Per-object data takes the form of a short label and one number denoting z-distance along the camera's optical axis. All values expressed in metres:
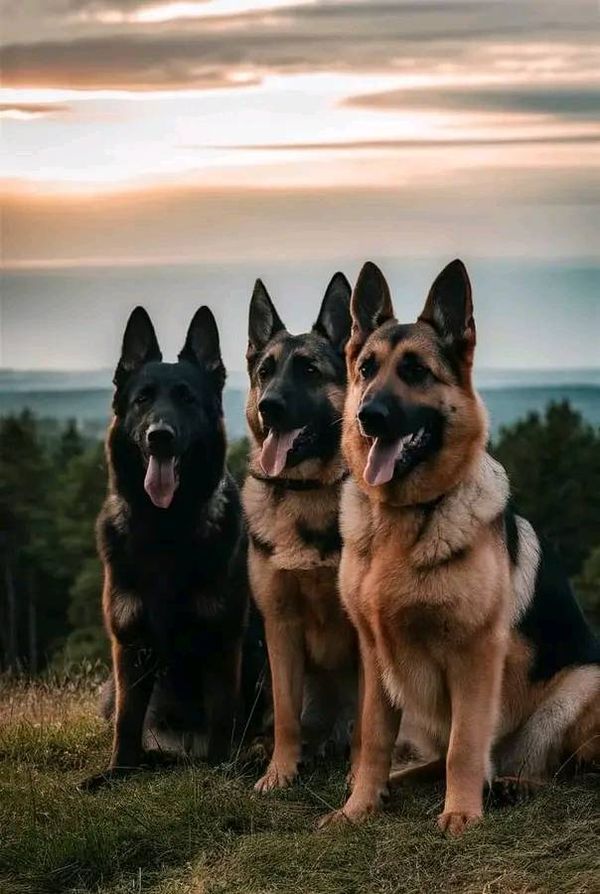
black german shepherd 6.71
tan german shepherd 5.71
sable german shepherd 6.53
